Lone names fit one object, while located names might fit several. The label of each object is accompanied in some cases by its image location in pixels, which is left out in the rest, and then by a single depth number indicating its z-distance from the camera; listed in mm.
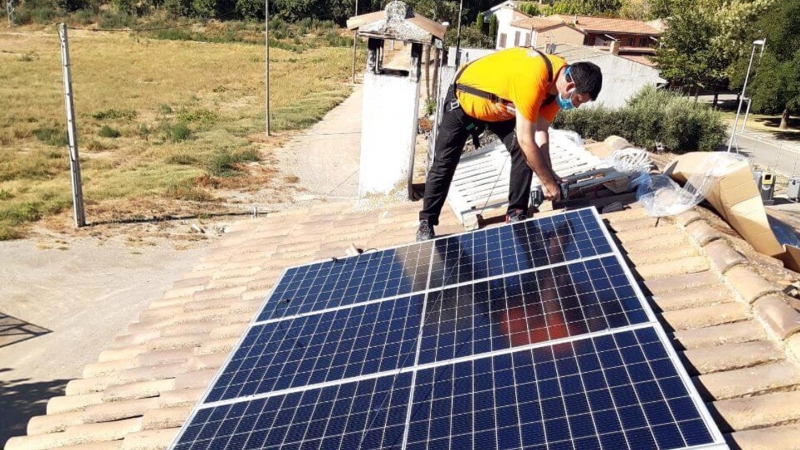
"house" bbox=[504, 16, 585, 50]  54500
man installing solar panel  5727
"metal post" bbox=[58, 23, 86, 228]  21812
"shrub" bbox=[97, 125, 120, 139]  35812
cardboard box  6184
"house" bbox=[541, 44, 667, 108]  37844
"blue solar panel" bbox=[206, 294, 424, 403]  4820
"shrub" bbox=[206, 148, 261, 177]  29641
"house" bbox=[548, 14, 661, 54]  61500
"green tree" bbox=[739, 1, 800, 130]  43156
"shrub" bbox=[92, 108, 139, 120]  40406
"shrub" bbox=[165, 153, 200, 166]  31188
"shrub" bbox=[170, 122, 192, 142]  35969
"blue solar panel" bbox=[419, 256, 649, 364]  4434
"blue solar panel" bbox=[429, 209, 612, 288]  5504
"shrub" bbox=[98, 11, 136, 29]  79312
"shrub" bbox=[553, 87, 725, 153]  32062
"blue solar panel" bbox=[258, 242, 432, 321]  5926
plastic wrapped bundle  6219
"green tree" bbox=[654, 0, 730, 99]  50406
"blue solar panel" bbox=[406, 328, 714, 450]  3381
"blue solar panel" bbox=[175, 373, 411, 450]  4055
